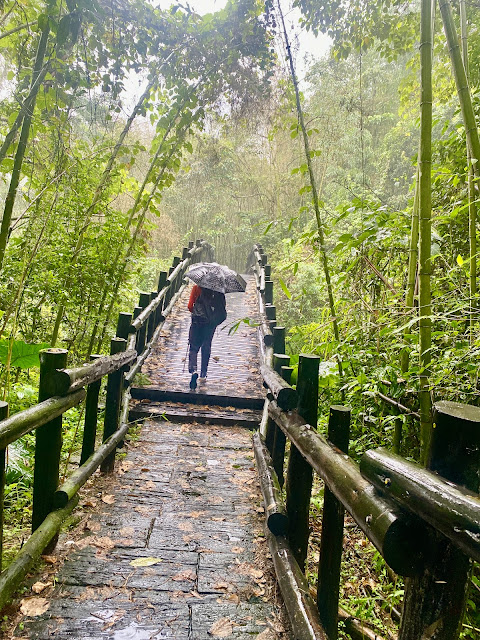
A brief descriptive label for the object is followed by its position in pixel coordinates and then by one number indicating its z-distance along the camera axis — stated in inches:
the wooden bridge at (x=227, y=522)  43.3
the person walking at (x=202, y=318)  235.1
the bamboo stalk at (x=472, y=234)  85.7
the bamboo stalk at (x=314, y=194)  145.4
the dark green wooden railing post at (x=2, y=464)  65.4
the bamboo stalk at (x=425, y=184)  81.4
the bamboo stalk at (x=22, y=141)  113.7
